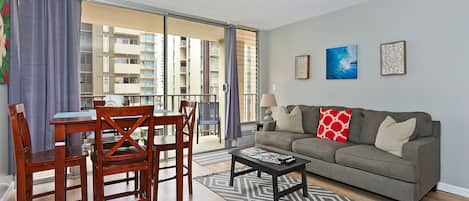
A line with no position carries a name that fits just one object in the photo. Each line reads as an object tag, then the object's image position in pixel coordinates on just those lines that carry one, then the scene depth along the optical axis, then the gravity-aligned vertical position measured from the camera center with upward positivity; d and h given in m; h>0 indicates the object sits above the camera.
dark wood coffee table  2.34 -0.69
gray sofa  2.36 -0.65
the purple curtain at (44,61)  2.77 +0.42
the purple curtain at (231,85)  4.66 +0.24
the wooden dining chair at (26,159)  1.78 -0.47
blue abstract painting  3.69 +0.55
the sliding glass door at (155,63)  4.23 +0.77
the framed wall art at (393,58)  3.11 +0.51
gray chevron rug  2.57 -1.03
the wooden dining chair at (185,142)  2.21 -0.46
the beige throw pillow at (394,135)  2.55 -0.39
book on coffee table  2.53 -0.63
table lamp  4.55 -0.06
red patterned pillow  3.34 -0.37
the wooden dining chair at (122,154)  1.80 -0.41
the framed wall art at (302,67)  4.36 +0.55
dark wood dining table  1.80 -0.24
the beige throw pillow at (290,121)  3.87 -0.37
